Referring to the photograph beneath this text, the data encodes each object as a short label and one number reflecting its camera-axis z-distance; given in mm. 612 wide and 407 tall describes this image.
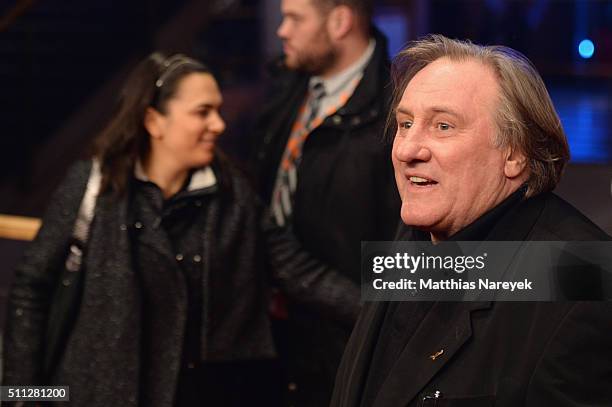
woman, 2568
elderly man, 1953
